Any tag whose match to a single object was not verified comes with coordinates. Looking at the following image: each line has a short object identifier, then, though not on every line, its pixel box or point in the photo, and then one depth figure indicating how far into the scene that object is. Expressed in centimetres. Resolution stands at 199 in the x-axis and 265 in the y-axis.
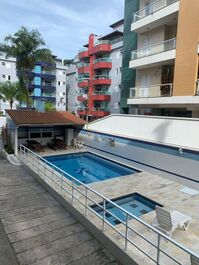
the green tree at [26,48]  2545
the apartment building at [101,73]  3838
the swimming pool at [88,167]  1530
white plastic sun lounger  716
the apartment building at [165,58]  1673
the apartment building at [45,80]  4891
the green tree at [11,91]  3725
